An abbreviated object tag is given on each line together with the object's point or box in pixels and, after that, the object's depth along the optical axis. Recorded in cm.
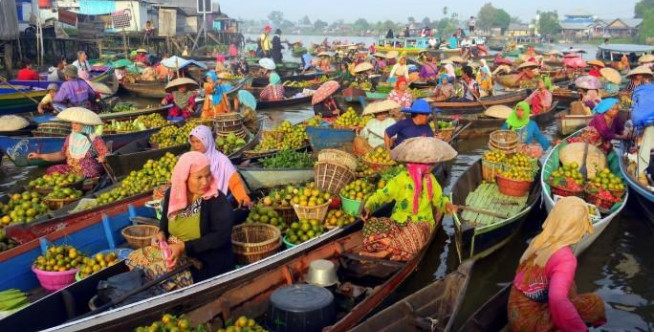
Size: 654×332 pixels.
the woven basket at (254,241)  514
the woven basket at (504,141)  863
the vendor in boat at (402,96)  1056
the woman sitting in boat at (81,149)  779
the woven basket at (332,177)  661
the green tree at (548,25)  9500
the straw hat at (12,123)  1066
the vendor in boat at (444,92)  1550
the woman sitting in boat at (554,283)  345
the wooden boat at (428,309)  406
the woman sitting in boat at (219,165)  532
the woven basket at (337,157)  689
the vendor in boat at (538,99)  1402
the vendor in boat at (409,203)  545
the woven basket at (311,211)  593
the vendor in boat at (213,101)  1130
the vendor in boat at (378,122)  899
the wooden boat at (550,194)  644
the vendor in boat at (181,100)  1184
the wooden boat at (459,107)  1476
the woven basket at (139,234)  565
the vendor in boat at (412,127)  744
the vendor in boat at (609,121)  877
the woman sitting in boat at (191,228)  413
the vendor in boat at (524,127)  948
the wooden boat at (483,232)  588
